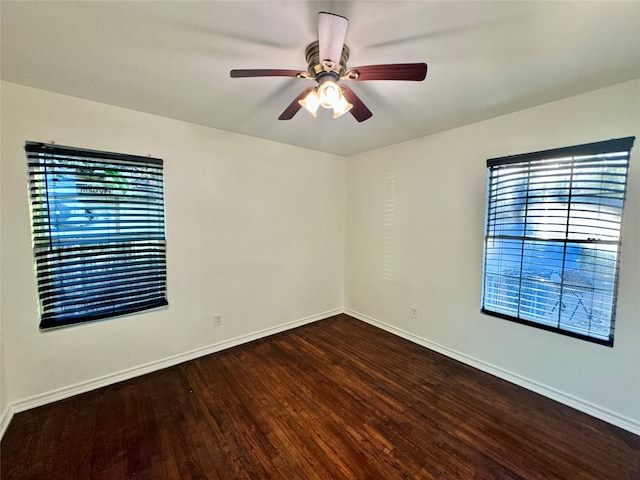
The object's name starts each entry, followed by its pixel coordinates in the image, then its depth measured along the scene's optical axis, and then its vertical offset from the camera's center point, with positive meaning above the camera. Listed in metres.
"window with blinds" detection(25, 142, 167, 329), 2.01 -0.10
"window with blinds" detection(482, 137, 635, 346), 1.91 -0.10
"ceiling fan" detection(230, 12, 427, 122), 1.15 +0.81
